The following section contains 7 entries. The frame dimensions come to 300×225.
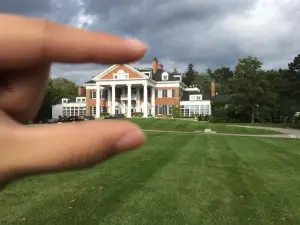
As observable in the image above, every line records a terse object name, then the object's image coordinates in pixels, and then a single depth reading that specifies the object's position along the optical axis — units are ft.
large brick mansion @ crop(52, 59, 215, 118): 155.71
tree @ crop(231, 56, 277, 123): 130.72
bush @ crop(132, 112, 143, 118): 151.41
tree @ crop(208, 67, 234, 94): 315.26
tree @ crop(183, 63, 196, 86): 309.88
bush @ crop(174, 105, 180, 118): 150.98
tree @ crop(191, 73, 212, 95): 274.01
